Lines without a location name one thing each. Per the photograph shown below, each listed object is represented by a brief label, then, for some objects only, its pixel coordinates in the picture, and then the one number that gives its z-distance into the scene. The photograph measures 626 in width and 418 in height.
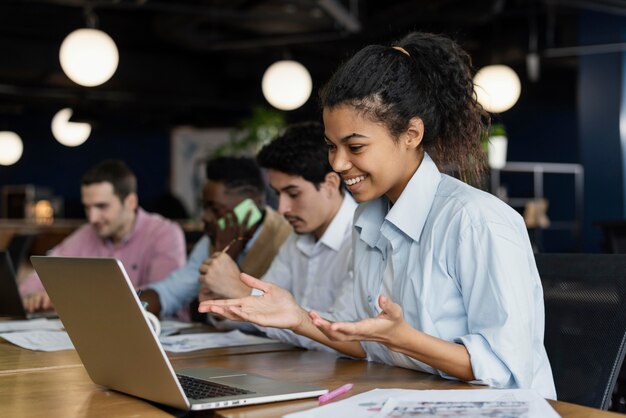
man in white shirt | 2.79
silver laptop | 1.35
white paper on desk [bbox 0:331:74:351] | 2.23
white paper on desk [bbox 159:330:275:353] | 2.19
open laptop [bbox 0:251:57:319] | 3.08
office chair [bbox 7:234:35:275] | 4.79
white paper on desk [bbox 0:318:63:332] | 2.66
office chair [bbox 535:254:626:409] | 1.80
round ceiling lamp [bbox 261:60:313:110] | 7.55
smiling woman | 1.60
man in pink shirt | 4.02
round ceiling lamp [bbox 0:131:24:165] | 11.88
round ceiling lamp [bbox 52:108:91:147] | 11.45
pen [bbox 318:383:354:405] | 1.43
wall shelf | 8.92
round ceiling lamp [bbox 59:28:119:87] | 5.97
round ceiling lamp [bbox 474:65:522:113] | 7.61
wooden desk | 1.39
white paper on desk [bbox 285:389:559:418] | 1.27
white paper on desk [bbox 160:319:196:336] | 2.57
